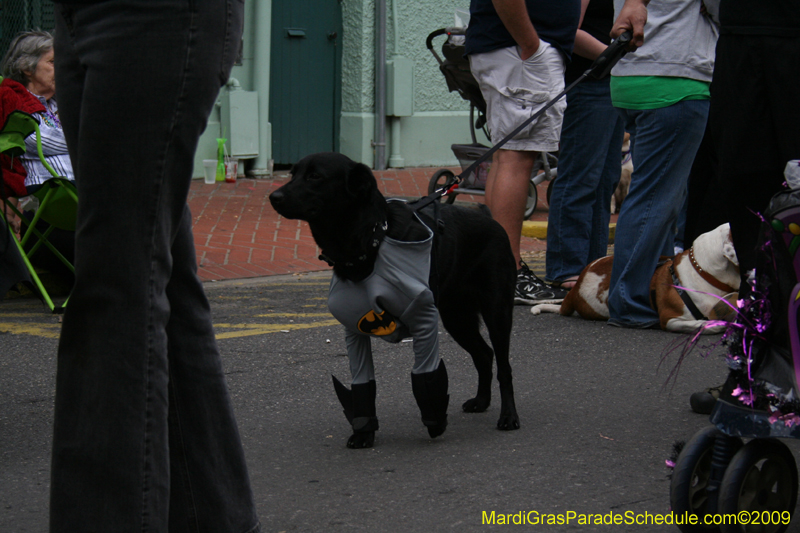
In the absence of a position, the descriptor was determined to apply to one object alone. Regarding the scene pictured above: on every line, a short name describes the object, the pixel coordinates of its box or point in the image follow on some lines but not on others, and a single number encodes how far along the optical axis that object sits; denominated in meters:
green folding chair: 5.14
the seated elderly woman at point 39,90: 5.64
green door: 11.30
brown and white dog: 4.70
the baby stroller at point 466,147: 7.89
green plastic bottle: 10.59
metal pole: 11.36
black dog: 3.00
